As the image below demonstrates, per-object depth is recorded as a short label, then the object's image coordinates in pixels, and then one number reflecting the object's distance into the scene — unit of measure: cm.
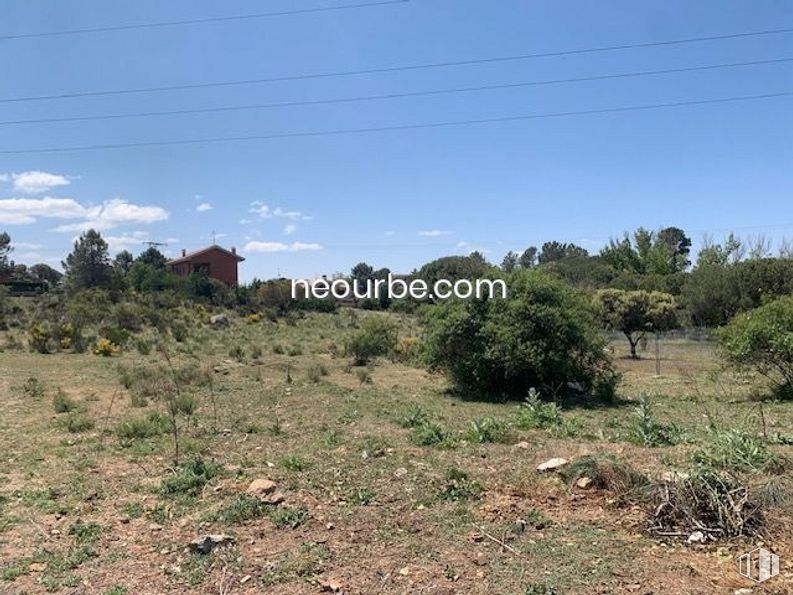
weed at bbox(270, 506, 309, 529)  491
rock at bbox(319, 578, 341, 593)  379
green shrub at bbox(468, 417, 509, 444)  767
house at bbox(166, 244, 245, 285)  6656
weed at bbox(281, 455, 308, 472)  647
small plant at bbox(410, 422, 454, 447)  755
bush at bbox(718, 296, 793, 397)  1267
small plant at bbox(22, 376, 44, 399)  1221
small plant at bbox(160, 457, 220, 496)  588
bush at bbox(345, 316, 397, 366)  2131
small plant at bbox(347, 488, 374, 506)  534
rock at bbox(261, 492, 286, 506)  537
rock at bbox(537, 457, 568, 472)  583
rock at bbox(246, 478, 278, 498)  560
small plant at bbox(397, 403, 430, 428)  893
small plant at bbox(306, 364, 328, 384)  1510
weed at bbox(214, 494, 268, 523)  504
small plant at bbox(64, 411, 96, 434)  890
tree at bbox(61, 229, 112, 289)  4831
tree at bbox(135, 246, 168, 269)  6806
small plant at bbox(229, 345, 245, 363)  1982
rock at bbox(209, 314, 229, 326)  3309
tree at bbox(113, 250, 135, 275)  7112
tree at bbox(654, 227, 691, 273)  8794
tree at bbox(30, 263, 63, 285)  6750
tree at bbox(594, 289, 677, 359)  3112
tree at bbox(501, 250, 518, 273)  7379
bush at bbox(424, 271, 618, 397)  1361
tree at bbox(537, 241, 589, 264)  9520
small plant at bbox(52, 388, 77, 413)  1048
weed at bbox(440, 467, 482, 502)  532
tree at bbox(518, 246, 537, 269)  8269
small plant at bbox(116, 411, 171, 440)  841
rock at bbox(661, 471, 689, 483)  477
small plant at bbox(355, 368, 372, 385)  1532
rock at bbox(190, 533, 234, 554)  441
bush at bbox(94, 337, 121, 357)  2112
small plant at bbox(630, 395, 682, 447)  730
